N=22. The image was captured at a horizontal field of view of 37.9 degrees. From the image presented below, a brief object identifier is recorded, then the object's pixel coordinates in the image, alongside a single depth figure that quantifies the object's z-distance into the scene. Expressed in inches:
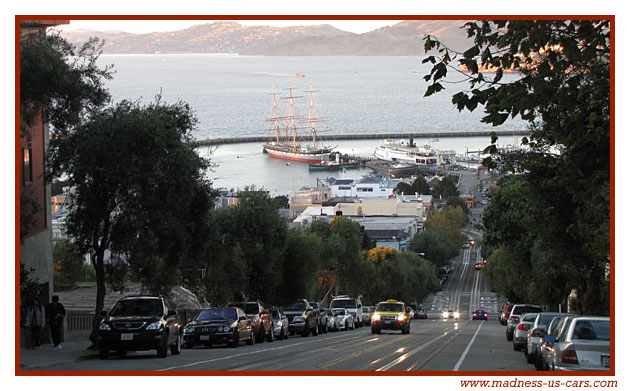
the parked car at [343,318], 1910.8
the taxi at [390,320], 1600.6
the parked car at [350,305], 2103.6
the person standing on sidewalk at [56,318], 1049.5
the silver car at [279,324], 1435.8
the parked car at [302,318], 1582.2
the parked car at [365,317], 2292.7
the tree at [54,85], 883.4
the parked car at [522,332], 1122.7
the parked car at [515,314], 1412.4
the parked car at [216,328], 1162.6
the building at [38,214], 1140.5
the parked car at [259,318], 1318.9
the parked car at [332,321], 1824.2
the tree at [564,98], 610.5
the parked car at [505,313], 2066.2
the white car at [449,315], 3892.7
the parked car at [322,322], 1706.4
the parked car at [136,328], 930.7
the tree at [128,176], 1044.5
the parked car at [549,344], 671.1
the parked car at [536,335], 825.4
